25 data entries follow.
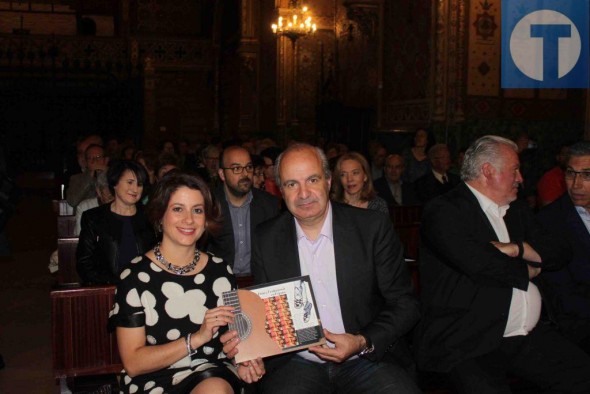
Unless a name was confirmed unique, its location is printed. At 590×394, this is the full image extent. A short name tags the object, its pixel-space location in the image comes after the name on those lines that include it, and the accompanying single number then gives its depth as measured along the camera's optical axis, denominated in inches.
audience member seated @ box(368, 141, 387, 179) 392.5
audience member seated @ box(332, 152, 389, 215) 230.1
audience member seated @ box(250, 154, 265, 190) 283.1
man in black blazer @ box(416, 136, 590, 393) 132.6
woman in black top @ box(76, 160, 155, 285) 182.4
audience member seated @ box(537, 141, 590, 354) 150.8
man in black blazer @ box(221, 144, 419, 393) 121.1
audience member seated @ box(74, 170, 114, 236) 211.8
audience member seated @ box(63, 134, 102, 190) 328.7
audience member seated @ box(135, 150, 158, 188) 297.6
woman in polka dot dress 113.4
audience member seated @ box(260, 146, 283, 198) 311.6
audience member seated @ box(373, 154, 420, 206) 302.7
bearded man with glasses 202.7
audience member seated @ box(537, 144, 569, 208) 277.4
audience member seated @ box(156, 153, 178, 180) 267.5
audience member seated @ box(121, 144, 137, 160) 382.5
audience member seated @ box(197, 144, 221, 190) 336.5
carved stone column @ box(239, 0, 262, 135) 720.3
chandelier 584.4
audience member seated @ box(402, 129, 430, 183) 366.9
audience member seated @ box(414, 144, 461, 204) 314.0
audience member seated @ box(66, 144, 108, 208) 281.4
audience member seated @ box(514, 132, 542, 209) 366.9
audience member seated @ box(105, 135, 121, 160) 440.8
